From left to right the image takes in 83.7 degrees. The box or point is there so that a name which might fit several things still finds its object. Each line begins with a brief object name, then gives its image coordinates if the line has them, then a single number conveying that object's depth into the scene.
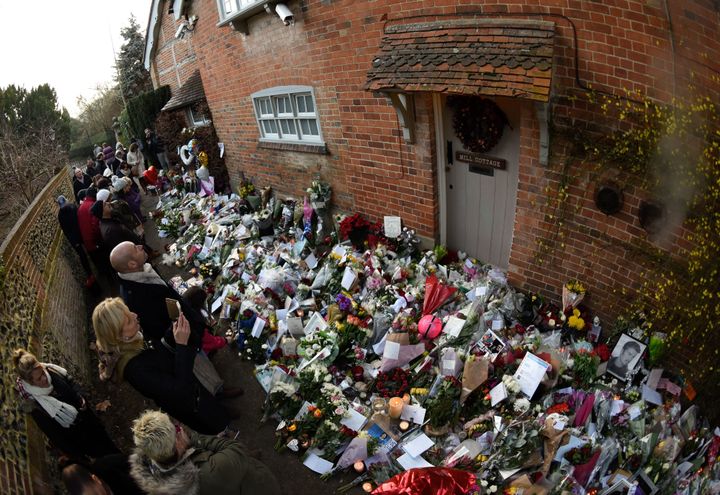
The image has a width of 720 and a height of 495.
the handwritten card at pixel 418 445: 3.48
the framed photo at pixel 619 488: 2.95
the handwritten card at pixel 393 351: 4.18
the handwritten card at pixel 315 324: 4.87
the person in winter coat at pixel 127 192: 8.42
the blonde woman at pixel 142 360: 2.85
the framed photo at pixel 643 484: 2.99
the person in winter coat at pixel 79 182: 9.56
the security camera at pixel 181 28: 8.88
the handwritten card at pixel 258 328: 5.10
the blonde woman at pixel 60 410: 2.87
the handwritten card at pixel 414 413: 3.72
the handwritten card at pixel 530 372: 3.62
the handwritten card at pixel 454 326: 4.26
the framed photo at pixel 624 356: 3.71
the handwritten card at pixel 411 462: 3.40
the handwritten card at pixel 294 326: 4.99
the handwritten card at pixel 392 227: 5.68
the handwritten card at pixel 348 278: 5.26
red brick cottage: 3.12
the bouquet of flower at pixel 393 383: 4.04
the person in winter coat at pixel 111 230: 5.57
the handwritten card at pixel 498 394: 3.61
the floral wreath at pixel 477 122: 4.25
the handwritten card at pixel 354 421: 3.79
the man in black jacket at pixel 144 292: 3.64
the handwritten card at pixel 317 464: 3.57
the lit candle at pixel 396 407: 3.72
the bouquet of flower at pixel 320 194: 6.54
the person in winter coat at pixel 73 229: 6.41
